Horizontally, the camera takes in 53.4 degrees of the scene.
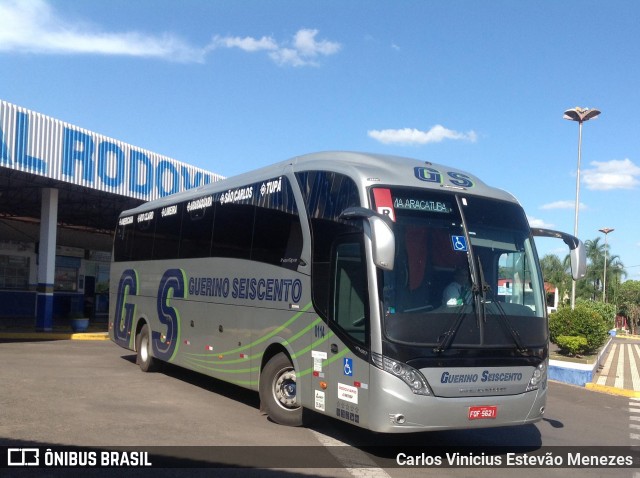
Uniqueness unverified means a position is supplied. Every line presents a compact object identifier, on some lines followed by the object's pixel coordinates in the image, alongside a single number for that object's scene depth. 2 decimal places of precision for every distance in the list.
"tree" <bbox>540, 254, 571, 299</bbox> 69.56
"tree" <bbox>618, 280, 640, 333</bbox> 88.12
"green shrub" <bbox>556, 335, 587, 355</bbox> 19.41
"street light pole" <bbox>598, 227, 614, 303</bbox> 66.44
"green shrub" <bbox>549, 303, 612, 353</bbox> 20.06
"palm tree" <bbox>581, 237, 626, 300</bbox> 80.28
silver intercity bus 6.96
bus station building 19.19
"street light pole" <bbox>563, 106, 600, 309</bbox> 26.67
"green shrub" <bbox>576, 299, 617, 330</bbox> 31.39
